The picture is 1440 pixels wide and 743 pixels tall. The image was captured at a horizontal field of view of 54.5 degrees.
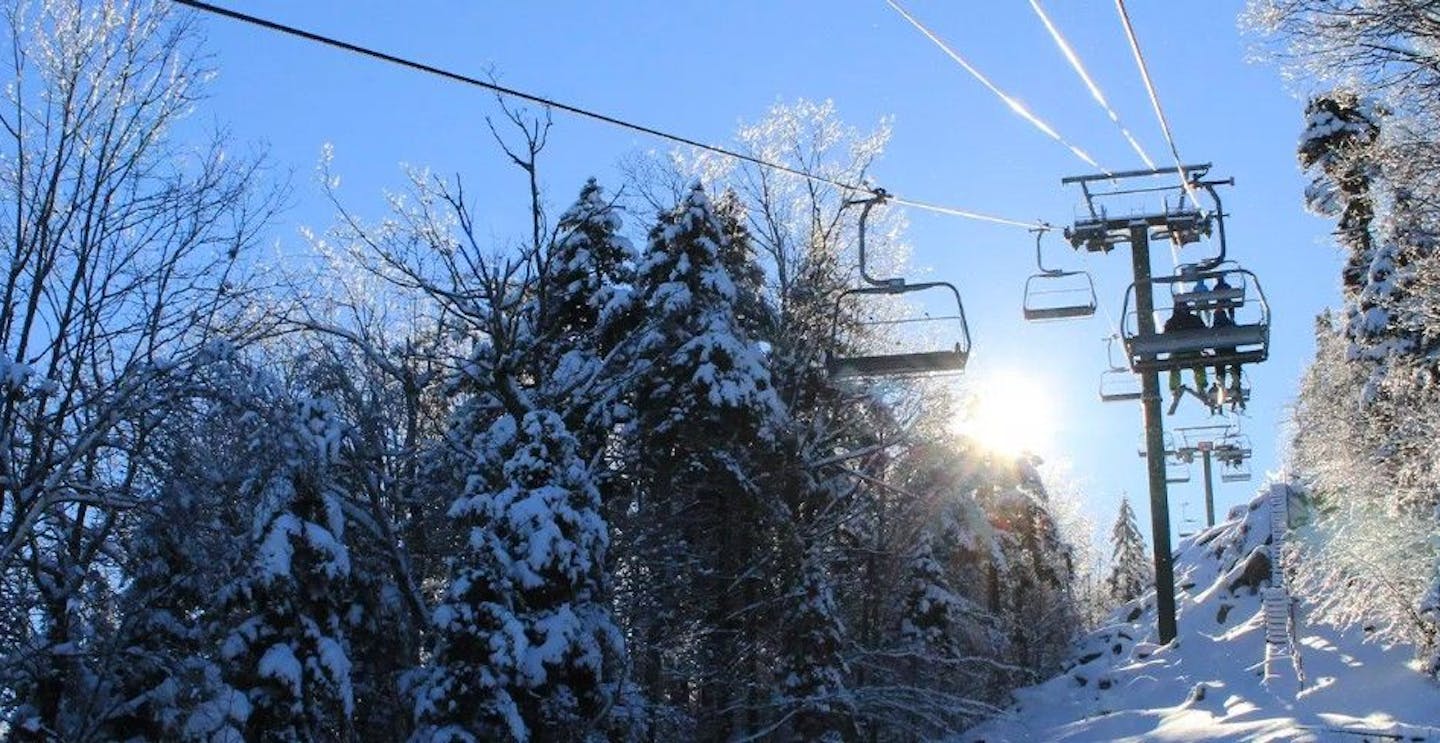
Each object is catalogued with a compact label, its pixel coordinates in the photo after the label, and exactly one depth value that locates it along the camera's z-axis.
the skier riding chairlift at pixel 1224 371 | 15.12
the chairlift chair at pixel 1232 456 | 46.16
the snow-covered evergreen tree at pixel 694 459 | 21.58
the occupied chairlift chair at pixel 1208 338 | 14.76
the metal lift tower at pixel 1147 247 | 23.69
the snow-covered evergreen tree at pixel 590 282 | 22.92
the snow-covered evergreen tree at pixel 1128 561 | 70.12
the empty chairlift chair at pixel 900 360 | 14.40
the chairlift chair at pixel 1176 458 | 44.41
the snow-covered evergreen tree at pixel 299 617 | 14.78
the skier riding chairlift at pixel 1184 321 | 15.27
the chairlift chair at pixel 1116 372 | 19.23
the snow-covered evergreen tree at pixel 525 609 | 15.70
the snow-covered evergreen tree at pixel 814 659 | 22.92
